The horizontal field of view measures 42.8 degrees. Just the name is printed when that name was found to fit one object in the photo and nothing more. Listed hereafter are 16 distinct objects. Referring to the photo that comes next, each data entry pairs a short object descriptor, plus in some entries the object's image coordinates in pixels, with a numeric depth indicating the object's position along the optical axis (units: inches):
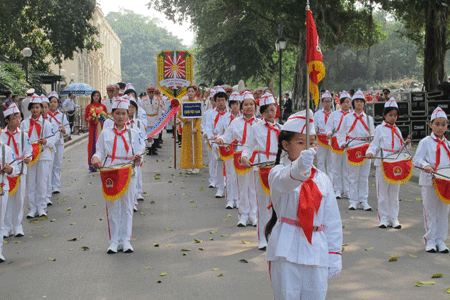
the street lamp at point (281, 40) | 1068.5
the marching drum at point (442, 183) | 284.5
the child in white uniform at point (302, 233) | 144.9
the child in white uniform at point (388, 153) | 353.7
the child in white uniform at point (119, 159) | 294.4
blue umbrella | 1455.5
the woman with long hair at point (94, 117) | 585.6
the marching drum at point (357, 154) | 418.9
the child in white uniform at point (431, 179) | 291.1
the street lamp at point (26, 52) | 1028.2
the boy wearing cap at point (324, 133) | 495.5
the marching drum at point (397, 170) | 347.3
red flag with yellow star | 154.0
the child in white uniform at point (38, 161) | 399.5
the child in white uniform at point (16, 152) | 333.1
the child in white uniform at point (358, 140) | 421.7
